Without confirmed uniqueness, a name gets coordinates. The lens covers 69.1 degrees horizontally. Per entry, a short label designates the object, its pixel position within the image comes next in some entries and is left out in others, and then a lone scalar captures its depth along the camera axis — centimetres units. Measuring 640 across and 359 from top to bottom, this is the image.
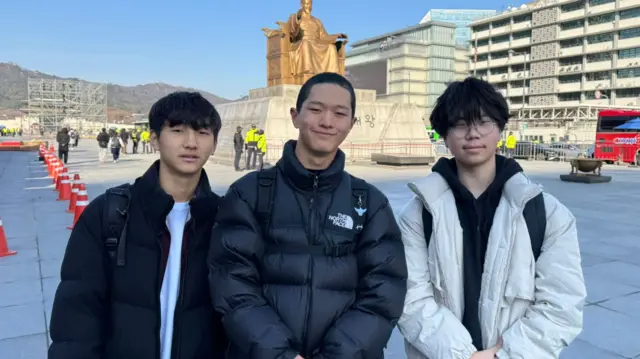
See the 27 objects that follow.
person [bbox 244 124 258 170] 1518
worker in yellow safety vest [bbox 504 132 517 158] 2148
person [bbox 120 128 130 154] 2676
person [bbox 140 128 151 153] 2754
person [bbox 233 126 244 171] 1561
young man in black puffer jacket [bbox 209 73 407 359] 172
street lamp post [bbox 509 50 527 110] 5936
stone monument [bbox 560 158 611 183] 1354
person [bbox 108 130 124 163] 1950
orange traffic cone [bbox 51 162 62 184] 1257
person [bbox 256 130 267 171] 1512
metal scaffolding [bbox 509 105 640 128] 4866
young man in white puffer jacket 182
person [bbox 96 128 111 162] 1916
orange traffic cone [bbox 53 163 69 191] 1141
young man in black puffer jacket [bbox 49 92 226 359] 178
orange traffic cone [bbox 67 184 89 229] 666
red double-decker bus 2209
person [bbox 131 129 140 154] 2837
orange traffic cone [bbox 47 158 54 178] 1481
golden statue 1931
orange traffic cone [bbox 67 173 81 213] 828
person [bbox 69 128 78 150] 3519
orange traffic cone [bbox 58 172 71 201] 999
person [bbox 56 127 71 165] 1831
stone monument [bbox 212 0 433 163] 1869
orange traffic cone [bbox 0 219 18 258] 563
